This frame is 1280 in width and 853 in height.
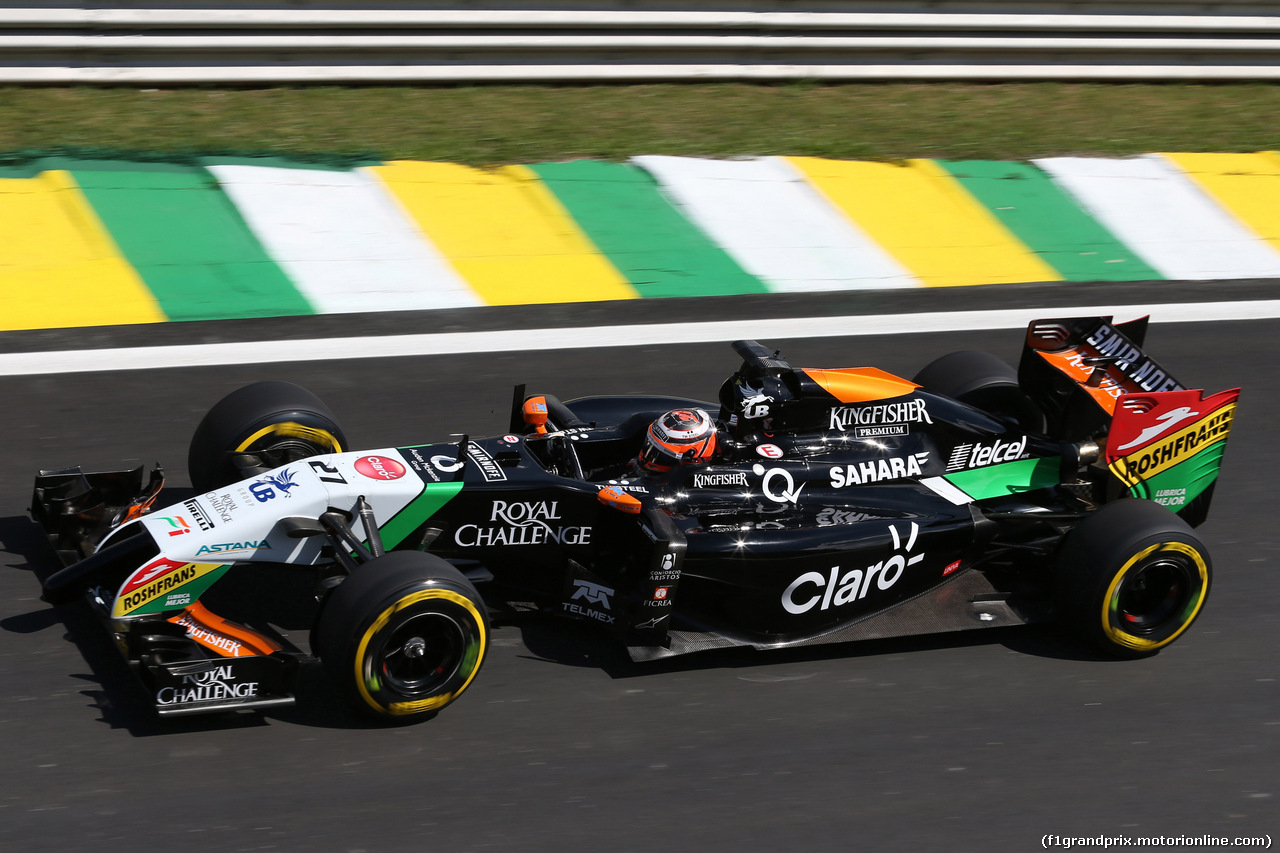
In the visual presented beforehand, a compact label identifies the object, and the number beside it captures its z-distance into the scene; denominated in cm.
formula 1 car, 1139
